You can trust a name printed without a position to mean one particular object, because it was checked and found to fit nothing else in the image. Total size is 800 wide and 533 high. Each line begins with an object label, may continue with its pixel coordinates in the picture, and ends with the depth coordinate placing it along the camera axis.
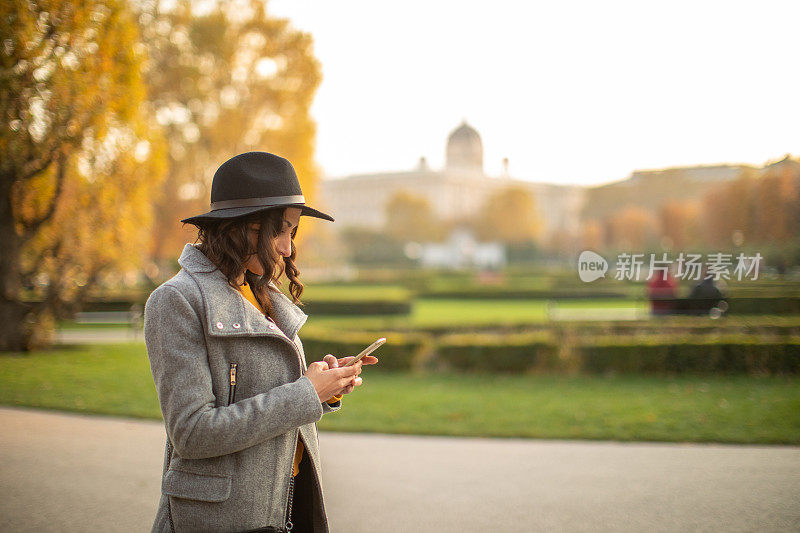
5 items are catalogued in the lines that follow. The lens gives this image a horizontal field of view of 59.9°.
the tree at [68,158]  7.67
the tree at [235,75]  19.79
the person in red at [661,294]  11.21
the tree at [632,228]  37.21
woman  1.51
